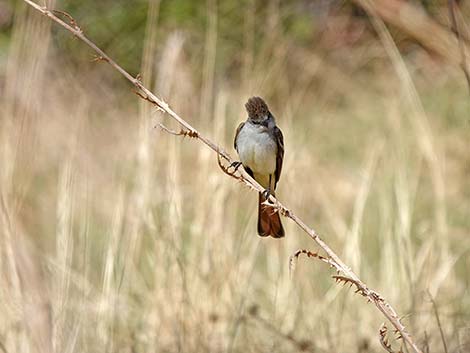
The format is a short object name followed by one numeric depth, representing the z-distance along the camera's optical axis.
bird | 11.52
